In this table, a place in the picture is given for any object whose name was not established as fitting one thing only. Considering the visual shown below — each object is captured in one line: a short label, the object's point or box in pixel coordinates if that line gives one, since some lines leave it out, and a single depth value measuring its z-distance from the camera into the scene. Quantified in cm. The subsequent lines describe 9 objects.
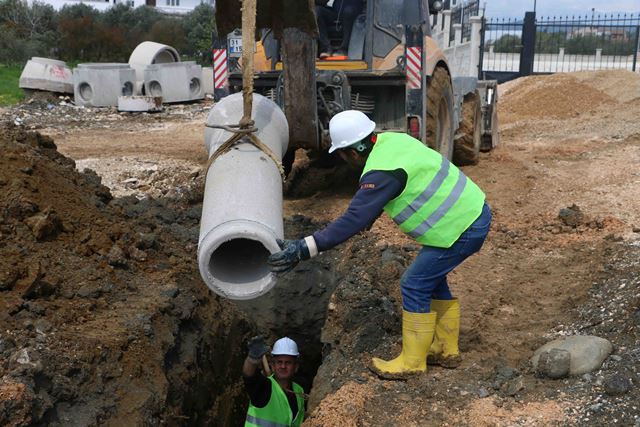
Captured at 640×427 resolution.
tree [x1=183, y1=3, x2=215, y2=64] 3055
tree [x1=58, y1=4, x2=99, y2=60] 2833
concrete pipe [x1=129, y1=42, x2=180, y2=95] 1842
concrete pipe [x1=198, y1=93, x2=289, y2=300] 409
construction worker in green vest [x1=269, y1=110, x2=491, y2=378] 396
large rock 408
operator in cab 766
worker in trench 496
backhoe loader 671
